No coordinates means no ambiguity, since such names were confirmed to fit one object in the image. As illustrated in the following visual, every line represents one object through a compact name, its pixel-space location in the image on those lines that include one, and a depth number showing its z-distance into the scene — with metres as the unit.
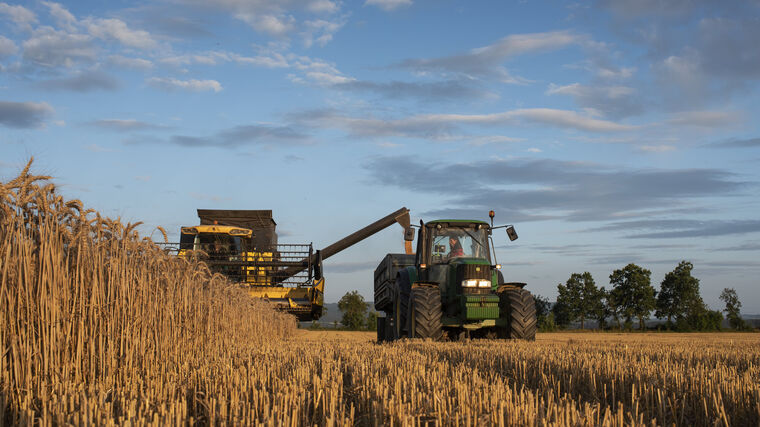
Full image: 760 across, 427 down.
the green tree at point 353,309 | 47.99
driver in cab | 12.21
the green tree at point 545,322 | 41.19
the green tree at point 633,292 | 53.00
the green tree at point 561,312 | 55.66
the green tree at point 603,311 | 54.16
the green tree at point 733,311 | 44.64
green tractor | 10.90
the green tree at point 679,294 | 53.41
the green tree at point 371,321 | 42.11
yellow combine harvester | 18.55
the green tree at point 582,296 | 54.69
